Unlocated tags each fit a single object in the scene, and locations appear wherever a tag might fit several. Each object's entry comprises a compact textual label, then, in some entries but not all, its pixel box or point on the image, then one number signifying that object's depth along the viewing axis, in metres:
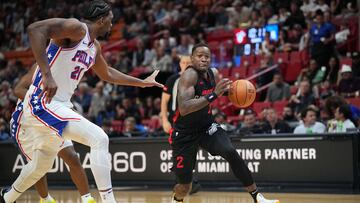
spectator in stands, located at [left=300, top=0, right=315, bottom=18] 16.47
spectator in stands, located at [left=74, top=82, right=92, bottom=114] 17.86
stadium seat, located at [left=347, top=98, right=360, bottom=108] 13.50
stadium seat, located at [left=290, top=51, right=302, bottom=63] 16.05
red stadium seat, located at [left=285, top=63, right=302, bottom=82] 16.09
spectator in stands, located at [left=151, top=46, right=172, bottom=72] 17.81
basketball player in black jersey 7.21
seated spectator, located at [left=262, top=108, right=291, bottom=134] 11.70
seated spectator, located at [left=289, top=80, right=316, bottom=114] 13.44
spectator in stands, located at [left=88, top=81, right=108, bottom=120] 17.28
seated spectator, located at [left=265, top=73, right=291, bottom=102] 14.66
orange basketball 7.32
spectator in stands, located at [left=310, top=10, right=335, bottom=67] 15.21
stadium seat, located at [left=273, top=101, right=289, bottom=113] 14.48
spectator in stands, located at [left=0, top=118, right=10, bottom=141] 14.47
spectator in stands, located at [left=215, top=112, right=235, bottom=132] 12.65
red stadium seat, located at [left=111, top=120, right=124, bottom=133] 15.62
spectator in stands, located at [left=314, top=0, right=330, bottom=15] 16.13
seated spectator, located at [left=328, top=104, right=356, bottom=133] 11.00
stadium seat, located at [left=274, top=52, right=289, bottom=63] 16.06
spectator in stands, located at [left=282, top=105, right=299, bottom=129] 13.04
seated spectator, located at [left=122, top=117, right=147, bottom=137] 13.15
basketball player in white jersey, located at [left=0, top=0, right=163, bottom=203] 6.10
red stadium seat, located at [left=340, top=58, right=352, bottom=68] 14.85
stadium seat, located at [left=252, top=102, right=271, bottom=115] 14.73
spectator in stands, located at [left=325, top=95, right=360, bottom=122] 11.31
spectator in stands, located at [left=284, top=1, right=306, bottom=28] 16.55
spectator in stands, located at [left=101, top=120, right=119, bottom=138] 12.99
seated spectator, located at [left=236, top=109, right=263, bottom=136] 11.62
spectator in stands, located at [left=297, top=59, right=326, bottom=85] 14.78
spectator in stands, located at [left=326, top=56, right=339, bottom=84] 14.67
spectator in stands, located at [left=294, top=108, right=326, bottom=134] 11.30
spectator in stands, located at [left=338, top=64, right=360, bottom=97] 13.84
